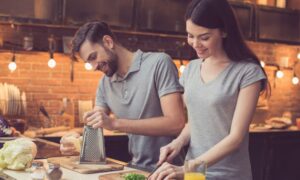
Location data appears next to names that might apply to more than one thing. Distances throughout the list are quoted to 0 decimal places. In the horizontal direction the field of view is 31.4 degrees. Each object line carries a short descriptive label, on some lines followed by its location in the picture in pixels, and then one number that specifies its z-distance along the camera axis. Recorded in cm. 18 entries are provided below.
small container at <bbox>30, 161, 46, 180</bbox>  213
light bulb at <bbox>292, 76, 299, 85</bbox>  701
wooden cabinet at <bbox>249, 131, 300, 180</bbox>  577
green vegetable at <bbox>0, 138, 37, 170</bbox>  240
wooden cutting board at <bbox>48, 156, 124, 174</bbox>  240
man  273
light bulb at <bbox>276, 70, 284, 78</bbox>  698
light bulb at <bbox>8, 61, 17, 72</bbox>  507
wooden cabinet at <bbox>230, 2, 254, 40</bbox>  630
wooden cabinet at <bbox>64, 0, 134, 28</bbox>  512
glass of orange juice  187
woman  228
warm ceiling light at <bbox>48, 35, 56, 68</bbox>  523
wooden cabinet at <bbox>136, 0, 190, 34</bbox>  554
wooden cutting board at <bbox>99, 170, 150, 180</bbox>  222
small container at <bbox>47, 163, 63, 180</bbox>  213
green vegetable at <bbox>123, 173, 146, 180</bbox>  209
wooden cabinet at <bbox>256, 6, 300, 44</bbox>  648
